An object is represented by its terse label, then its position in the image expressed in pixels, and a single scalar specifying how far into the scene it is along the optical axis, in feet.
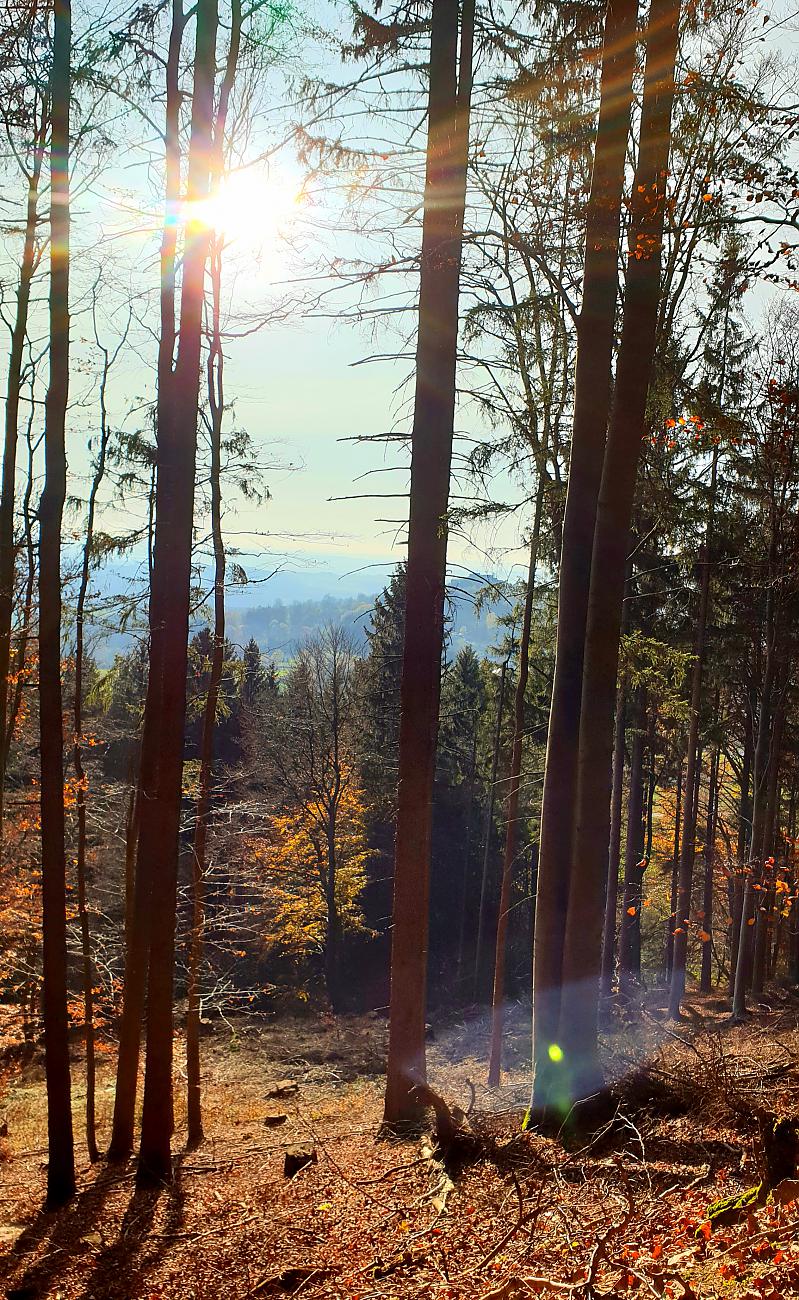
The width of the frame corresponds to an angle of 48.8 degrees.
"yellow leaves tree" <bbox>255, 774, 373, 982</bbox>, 90.79
